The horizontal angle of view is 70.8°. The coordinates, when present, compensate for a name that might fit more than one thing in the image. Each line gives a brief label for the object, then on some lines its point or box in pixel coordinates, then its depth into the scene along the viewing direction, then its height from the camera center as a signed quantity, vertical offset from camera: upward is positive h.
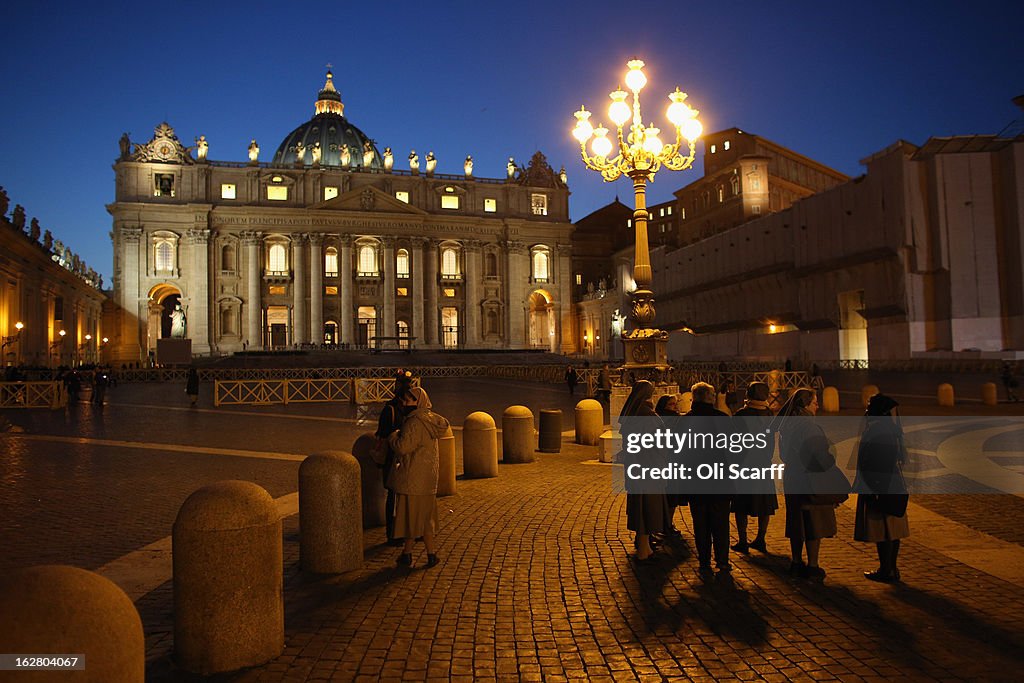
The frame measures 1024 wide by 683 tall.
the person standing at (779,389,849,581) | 5.28 -0.96
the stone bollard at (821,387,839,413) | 18.23 -1.11
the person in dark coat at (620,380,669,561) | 5.66 -1.21
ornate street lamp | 12.15 +3.88
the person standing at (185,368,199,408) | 23.47 -0.32
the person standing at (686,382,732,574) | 5.64 -1.31
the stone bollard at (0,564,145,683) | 2.51 -0.87
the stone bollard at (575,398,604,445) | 13.11 -1.07
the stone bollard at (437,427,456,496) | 8.30 -1.14
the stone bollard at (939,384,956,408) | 19.23 -1.12
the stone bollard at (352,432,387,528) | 7.24 -1.12
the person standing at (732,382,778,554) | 5.91 -0.86
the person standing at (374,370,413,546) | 6.33 -0.49
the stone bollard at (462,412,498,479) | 9.80 -1.08
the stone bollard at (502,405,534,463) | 11.16 -1.08
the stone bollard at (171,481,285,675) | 3.86 -1.11
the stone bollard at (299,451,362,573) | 5.43 -1.07
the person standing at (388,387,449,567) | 5.65 -0.83
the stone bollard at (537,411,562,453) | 12.23 -1.16
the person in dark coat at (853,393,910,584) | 5.11 -0.94
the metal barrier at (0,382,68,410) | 22.75 -0.44
